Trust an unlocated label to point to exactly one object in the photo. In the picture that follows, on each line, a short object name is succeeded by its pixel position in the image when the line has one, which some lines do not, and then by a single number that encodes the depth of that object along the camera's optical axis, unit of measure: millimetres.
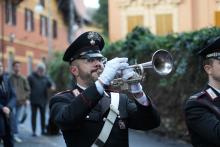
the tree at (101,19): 60302
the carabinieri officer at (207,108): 4409
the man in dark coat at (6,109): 10108
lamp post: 40908
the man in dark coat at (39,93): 15596
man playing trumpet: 4314
